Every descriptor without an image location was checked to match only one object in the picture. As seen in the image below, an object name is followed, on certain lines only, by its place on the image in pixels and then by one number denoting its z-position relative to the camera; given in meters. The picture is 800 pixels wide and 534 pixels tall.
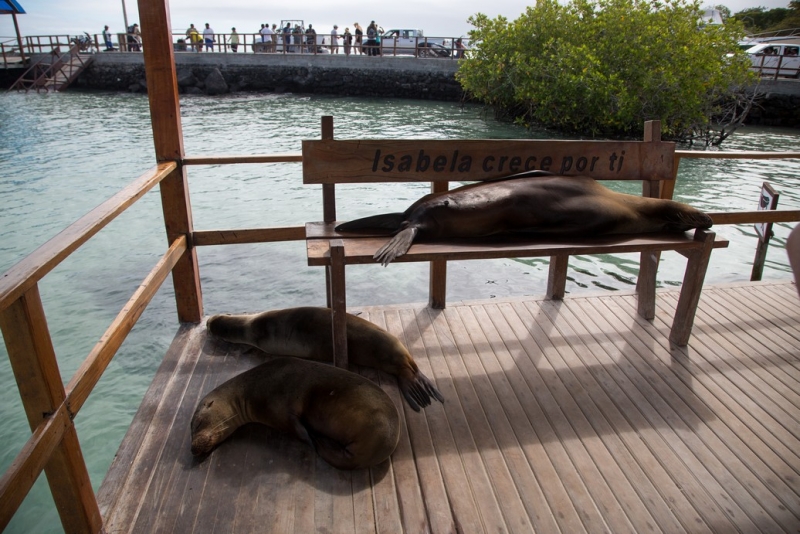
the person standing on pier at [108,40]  30.72
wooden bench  2.59
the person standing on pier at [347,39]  28.66
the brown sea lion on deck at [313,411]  2.16
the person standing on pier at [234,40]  30.26
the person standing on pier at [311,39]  29.52
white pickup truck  28.67
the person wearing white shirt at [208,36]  30.11
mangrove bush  13.25
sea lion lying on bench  2.82
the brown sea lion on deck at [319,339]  2.73
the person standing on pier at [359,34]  29.47
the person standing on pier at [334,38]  30.52
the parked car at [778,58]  21.08
